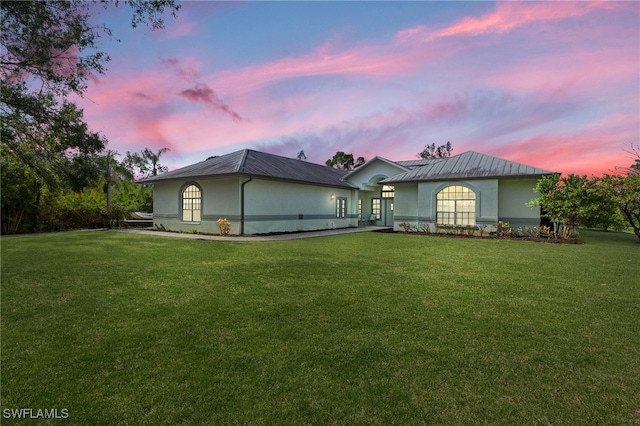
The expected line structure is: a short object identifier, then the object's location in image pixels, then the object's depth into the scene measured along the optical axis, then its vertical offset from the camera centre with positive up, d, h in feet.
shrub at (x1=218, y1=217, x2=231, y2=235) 50.78 -2.52
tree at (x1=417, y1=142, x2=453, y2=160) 175.32 +34.17
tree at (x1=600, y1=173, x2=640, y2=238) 44.27 +3.12
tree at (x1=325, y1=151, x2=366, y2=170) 163.84 +26.46
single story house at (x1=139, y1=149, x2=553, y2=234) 51.72 +3.04
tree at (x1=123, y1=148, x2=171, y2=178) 148.87 +23.60
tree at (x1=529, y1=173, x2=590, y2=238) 45.01 +1.84
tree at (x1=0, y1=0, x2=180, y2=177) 18.75 +9.93
